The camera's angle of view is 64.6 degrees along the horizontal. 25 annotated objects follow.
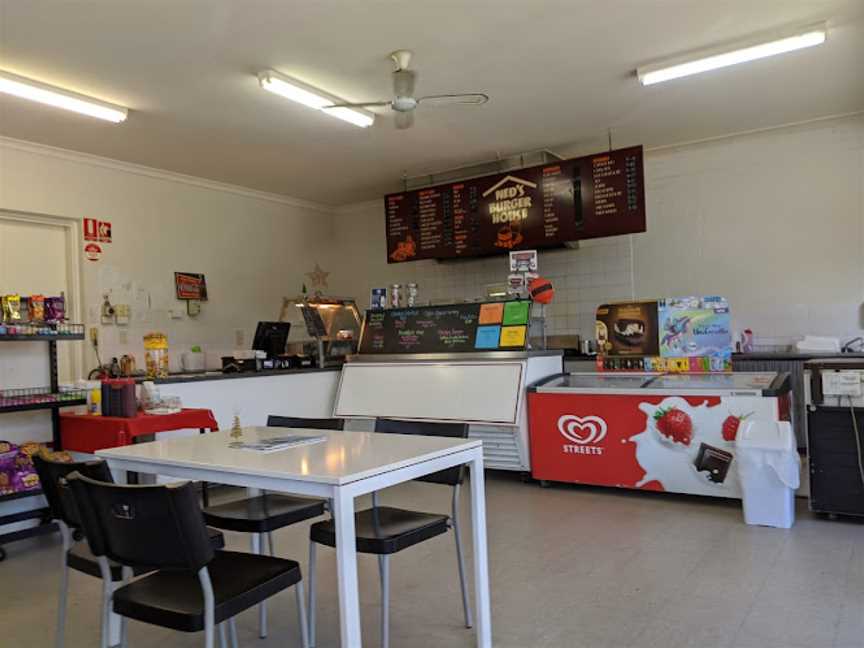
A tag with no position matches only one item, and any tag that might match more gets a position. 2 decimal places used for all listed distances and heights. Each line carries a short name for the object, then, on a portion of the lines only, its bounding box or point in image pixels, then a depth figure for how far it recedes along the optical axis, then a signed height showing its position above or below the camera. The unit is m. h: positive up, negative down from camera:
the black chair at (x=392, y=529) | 2.47 -0.76
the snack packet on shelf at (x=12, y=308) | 4.11 +0.24
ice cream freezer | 4.35 -0.72
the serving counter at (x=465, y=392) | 5.14 -0.50
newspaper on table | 2.60 -0.42
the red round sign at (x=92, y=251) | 6.16 +0.84
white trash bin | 3.88 -0.91
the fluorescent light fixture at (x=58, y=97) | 4.32 +1.66
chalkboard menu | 5.38 +0.00
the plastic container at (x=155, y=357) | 5.04 -0.12
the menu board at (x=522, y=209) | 5.98 +1.10
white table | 2.00 -0.44
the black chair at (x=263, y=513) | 2.75 -0.74
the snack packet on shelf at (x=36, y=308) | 4.23 +0.24
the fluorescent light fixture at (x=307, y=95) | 4.45 +1.66
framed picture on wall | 6.96 +0.56
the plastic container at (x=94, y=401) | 4.23 -0.36
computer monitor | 6.23 -0.02
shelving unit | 3.89 -0.34
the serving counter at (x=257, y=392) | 4.90 -0.44
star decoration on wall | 8.65 +0.73
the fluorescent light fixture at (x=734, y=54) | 4.08 +1.65
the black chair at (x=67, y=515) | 2.33 -0.60
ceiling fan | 4.27 +1.47
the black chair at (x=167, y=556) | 1.84 -0.61
